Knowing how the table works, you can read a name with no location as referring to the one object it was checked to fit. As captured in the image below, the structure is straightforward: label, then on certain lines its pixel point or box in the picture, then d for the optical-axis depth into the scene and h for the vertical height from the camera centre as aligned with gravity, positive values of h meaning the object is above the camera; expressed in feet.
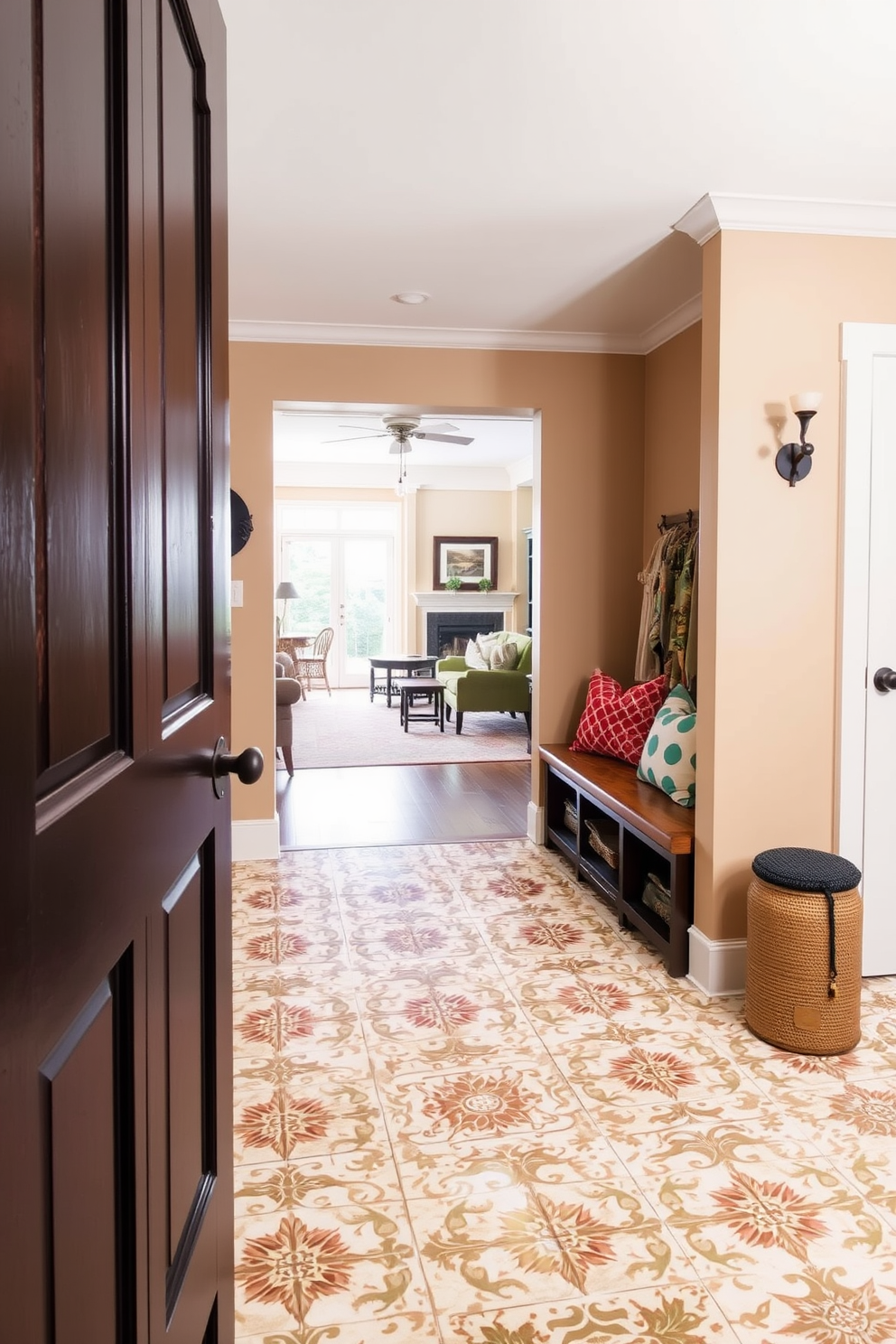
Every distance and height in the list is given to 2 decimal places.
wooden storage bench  10.36 -2.85
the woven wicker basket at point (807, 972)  8.49 -3.29
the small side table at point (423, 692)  28.04 -2.44
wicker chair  36.14 -1.96
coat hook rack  13.24 +1.38
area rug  23.88 -3.61
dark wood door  1.74 -0.15
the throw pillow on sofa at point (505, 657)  28.17 -1.33
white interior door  9.64 +0.03
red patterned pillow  13.42 -1.54
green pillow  11.50 -1.74
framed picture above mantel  36.91 +2.10
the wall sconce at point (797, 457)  9.30 +1.59
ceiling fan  23.03 +4.55
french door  37.52 +0.83
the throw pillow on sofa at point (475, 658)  29.32 -1.45
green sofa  26.66 -2.25
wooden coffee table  30.94 -1.69
